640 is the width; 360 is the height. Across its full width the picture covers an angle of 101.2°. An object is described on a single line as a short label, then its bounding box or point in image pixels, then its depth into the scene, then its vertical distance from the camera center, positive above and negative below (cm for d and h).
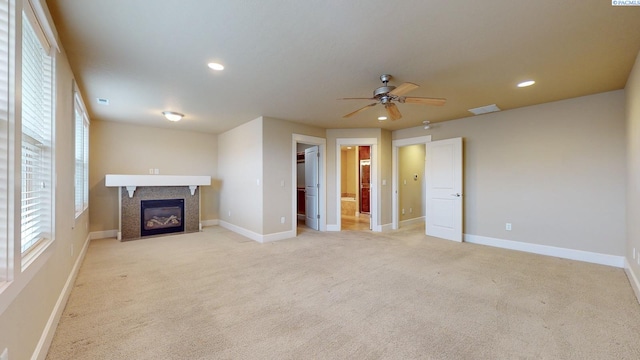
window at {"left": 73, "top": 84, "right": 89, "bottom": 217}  355 +43
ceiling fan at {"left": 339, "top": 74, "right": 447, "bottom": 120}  291 +95
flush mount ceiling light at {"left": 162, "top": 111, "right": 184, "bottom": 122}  459 +118
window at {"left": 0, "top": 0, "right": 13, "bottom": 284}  123 +22
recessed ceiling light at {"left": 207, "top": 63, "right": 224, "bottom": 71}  278 +125
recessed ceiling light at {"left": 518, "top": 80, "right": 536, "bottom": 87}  322 +121
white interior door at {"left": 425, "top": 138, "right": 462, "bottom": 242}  497 -16
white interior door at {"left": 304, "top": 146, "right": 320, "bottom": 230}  614 -9
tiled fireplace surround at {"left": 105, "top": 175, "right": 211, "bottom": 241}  518 -25
